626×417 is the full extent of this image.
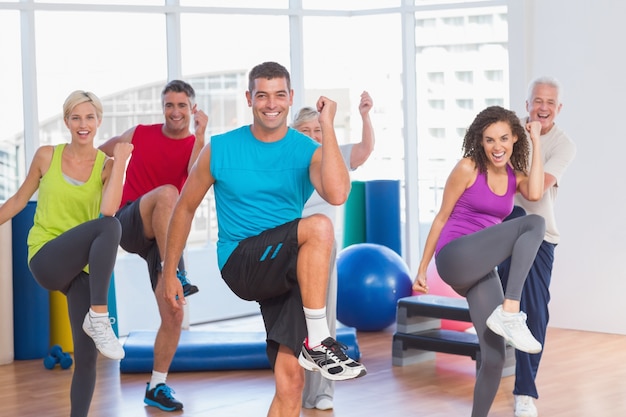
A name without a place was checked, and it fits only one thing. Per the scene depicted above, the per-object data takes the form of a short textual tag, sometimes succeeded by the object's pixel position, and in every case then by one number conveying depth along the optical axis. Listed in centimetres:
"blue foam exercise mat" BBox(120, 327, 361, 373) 619
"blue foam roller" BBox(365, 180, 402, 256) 781
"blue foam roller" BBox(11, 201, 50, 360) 670
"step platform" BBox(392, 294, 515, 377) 608
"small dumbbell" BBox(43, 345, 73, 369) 647
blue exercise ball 720
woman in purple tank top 423
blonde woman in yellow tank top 434
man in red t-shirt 534
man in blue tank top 368
